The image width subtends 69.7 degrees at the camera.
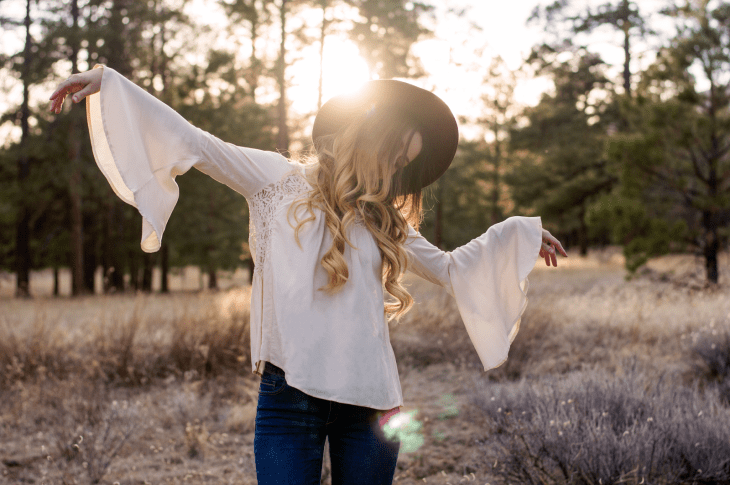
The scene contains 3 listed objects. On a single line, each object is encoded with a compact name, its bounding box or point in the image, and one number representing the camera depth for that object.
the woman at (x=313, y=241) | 1.51
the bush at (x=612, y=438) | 2.86
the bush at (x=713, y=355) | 4.93
